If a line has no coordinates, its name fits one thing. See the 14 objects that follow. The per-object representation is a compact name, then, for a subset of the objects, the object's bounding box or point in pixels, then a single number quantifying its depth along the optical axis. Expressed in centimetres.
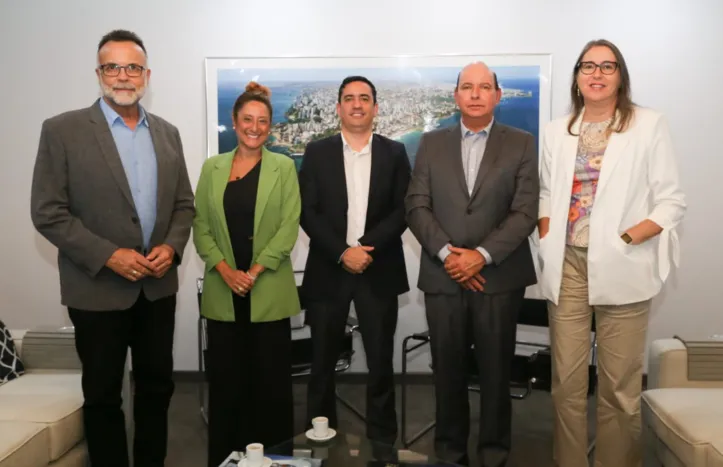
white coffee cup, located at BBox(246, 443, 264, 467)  194
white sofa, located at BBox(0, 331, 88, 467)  230
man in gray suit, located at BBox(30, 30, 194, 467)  247
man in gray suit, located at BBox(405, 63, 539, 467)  268
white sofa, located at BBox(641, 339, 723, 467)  223
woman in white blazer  253
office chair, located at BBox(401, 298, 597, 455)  310
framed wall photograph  416
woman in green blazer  275
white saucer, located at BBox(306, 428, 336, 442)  222
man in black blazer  289
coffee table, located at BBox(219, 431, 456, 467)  208
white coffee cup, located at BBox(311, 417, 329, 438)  221
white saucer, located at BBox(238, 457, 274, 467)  194
